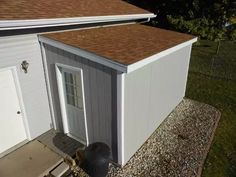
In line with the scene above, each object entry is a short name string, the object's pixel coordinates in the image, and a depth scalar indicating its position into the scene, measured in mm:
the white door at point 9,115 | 5598
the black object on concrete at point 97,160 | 5195
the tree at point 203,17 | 18188
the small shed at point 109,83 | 4961
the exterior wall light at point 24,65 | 5715
